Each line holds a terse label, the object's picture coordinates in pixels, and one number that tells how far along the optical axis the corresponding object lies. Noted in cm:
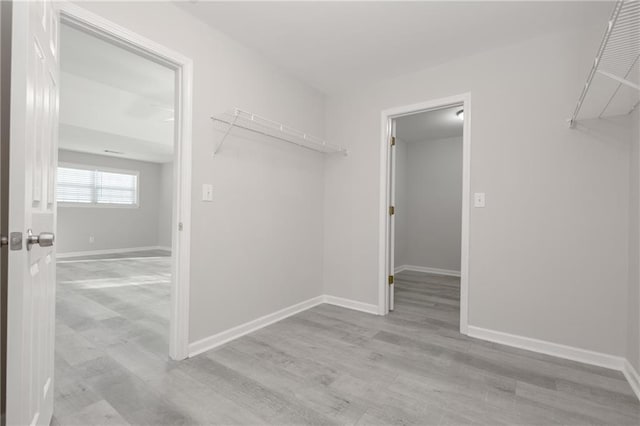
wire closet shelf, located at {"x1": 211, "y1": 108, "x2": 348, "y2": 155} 235
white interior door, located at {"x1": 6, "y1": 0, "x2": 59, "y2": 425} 94
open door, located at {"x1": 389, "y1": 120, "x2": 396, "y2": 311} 321
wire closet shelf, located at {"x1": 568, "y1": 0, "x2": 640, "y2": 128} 114
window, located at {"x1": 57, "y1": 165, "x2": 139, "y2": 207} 678
